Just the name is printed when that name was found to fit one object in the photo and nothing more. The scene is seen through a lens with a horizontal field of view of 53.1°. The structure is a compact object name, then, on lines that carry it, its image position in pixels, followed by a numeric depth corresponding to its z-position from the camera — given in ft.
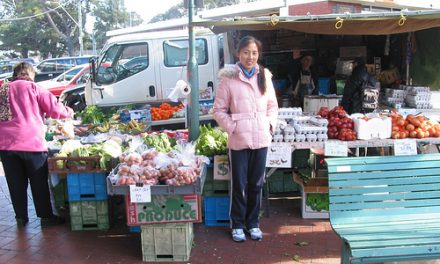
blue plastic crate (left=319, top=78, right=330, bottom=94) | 28.07
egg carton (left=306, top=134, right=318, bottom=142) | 14.79
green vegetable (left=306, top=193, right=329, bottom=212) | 15.87
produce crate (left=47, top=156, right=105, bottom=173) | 14.61
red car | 44.29
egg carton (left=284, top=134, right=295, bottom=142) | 14.78
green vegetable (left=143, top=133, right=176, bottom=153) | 15.67
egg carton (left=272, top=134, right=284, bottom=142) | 14.71
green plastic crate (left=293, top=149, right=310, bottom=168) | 18.13
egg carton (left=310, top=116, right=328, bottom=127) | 14.98
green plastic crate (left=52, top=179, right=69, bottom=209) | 16.58
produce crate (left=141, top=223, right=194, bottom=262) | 12.69
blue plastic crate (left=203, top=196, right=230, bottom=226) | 15.23
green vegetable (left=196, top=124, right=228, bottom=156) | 15.14
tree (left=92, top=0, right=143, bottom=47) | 154.61
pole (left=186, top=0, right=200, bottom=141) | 17.58
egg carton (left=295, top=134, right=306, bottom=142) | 14.75
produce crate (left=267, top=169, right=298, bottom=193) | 18.26
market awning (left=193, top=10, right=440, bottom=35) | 15.14
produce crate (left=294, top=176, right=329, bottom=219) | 15.66
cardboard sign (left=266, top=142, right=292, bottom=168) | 14.66
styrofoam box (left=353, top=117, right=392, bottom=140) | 14.87
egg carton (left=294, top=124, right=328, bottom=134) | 14.76
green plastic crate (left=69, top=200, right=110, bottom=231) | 15.16
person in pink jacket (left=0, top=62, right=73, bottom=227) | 14.64
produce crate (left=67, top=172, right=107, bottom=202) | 14.82
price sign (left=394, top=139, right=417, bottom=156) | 14.55
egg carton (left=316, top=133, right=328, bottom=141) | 14.87
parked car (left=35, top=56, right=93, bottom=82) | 61.72
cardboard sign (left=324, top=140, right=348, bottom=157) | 14.58
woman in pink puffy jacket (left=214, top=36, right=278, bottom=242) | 12.99
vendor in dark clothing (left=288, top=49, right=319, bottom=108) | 27.20
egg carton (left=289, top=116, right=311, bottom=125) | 15.69
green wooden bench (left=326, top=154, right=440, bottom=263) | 10.54
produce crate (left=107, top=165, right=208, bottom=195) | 12.28
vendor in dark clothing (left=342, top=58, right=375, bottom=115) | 21.11
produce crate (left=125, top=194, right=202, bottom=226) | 12.59
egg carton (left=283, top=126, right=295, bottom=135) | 14.76
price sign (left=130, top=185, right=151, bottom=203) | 12.20
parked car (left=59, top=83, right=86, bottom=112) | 36.52
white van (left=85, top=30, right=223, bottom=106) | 27.27
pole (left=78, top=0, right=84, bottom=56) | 104.57
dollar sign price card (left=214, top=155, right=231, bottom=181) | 14.76
